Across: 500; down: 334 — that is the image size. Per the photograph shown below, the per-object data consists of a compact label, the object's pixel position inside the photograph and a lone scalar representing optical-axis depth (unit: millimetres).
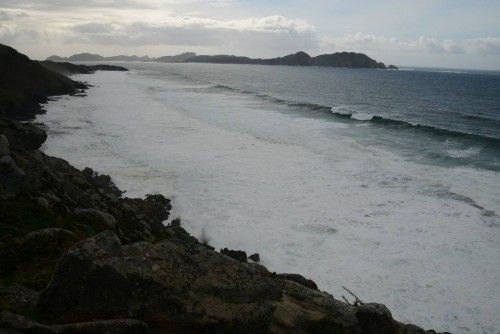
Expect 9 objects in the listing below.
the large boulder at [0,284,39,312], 7826
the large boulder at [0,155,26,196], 14955
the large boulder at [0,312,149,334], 6613
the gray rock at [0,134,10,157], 17206
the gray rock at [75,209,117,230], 15578
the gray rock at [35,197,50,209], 14398
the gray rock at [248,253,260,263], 18031
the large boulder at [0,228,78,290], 9406
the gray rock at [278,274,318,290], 12258
